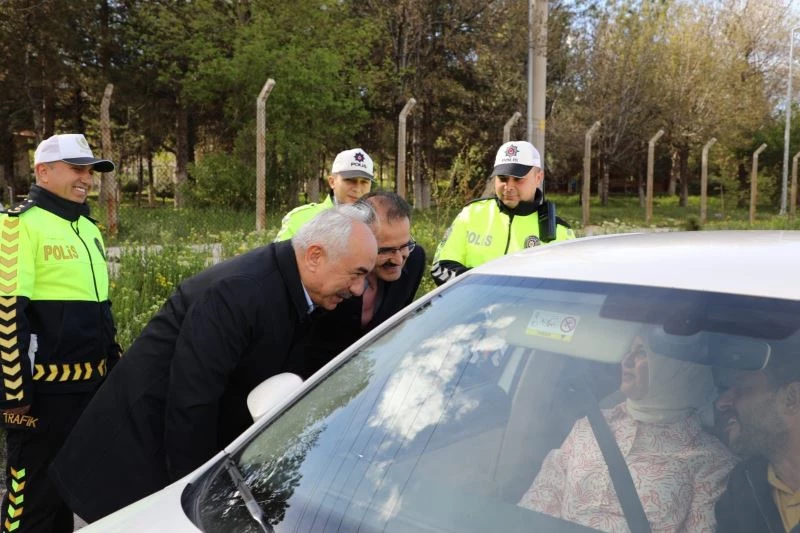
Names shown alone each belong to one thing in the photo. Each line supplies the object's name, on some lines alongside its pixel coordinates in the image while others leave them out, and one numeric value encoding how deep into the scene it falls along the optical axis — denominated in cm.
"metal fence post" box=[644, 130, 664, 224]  1761
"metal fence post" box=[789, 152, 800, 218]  2592
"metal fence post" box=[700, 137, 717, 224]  2051
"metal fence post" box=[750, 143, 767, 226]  2349
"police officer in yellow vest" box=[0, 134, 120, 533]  299
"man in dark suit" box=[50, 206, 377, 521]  229
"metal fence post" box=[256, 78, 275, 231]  895
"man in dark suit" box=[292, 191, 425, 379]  301
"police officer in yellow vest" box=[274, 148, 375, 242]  481
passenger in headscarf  147
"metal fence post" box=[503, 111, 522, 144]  1046
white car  153
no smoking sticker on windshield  179
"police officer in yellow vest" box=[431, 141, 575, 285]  428
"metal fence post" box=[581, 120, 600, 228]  1478
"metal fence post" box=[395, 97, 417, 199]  988
